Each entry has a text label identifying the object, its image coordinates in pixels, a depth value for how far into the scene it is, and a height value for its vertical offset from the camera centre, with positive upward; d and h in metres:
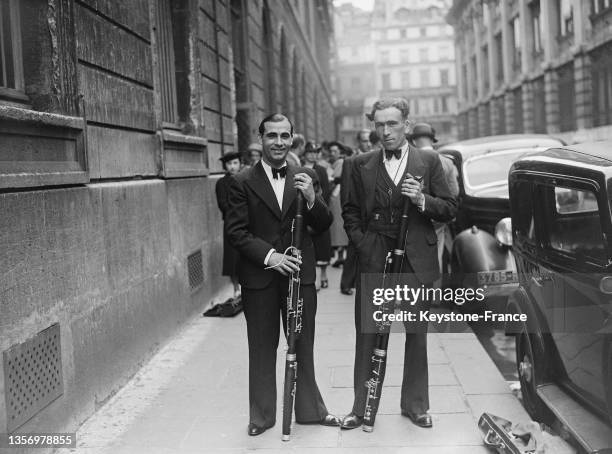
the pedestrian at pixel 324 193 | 6.01 -0.17
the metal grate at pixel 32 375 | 4.10 -1.03
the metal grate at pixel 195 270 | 8.59 -0.96
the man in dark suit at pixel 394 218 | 4.54 -0.25
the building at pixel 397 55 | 96.88 +15.44
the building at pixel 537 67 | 26.25 +4.47
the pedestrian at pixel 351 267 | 9.73 -1.13
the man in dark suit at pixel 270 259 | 4.48 -0.45
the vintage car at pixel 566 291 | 3.76 -0.68
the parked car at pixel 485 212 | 7.51 -0.45
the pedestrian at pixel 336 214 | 11.27 -0.53
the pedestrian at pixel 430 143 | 7.32 +0.33
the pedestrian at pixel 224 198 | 8.56 -0.15
